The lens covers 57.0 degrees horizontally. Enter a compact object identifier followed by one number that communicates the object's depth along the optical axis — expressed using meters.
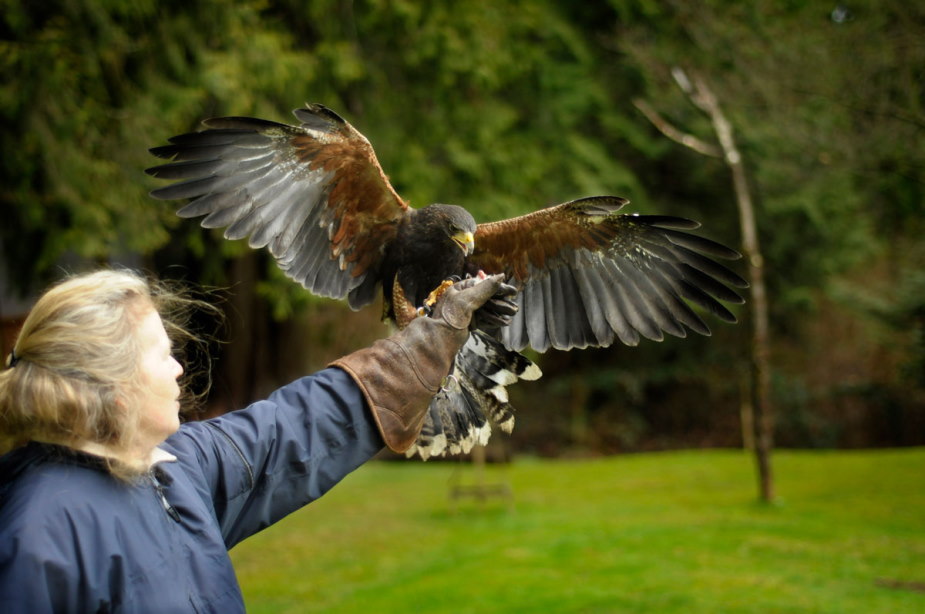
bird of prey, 2.72
